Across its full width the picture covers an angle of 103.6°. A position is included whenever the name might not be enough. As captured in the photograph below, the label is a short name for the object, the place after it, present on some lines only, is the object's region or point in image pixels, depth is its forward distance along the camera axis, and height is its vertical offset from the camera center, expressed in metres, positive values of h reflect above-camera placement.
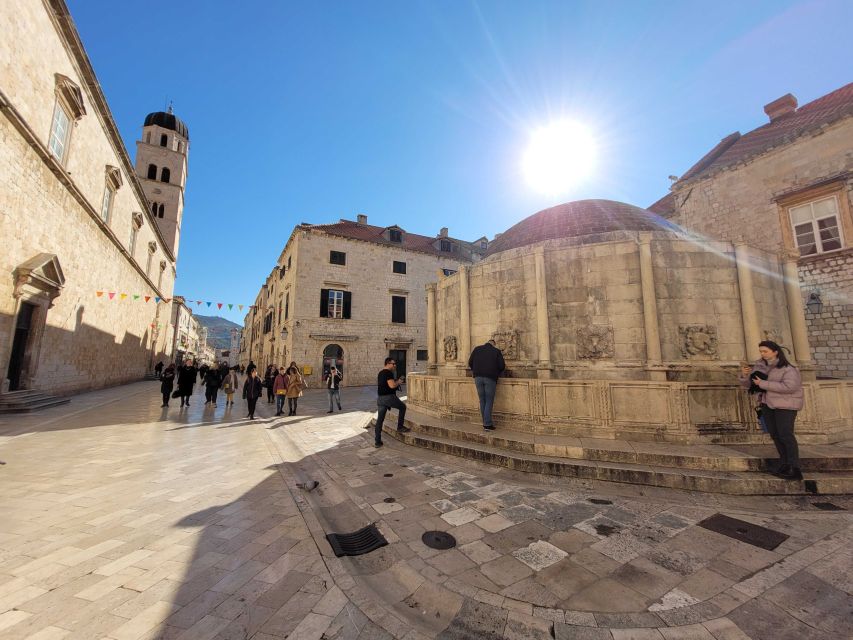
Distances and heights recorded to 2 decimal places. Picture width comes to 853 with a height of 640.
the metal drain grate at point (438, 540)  3.19 -1.69
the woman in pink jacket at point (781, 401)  4.27 -0.45
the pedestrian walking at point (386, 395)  6.91 -0.60
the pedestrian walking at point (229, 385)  13.10 -0.71
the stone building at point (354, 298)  23.08 +5.03
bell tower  38.88 +22.95
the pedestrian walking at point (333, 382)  12.05 -0.56
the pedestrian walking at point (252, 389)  10.80 -0.73
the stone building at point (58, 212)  9.98 +5.93
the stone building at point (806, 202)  11.26 +6.25
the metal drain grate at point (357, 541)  3.16 -1.72
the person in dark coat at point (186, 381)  12.77 -0.55
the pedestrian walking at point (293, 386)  11.24 -0.67
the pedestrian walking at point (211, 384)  13.14 -0.69
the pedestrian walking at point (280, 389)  11.44 -0.77
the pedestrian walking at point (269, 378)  15.24 -0.56
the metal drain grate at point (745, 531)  3.15 -1.63
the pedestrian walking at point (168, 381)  12.45 -0.54
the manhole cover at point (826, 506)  3.81 -1.60
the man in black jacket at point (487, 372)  6.53 -0.12
